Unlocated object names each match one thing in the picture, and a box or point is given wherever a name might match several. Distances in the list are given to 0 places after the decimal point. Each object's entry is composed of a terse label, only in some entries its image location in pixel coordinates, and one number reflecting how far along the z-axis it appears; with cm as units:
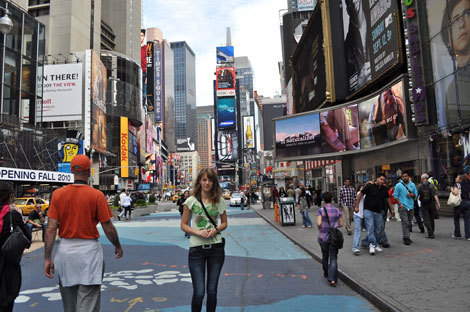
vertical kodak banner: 8350
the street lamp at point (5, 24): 1422
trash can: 1691
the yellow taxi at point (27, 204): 2783
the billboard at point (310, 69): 3575
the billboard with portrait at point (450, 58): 1702
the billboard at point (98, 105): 6812
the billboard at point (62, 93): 6350
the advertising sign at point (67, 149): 5666
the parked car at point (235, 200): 4219
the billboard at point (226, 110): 17175
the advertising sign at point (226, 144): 17125
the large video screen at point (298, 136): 3369
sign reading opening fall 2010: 2495
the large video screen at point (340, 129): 2964
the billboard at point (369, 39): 2286
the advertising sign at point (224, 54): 18712
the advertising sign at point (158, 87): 14575
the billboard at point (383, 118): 2266
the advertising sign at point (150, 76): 13300
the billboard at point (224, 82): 17312
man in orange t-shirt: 346
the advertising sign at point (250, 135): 19588
